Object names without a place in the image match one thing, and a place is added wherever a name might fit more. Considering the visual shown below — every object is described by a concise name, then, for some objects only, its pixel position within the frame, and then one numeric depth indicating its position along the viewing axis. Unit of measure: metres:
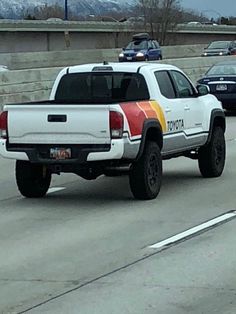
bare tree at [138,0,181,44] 85.38
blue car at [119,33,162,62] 57.28
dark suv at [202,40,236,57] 60.77
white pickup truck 11.84
